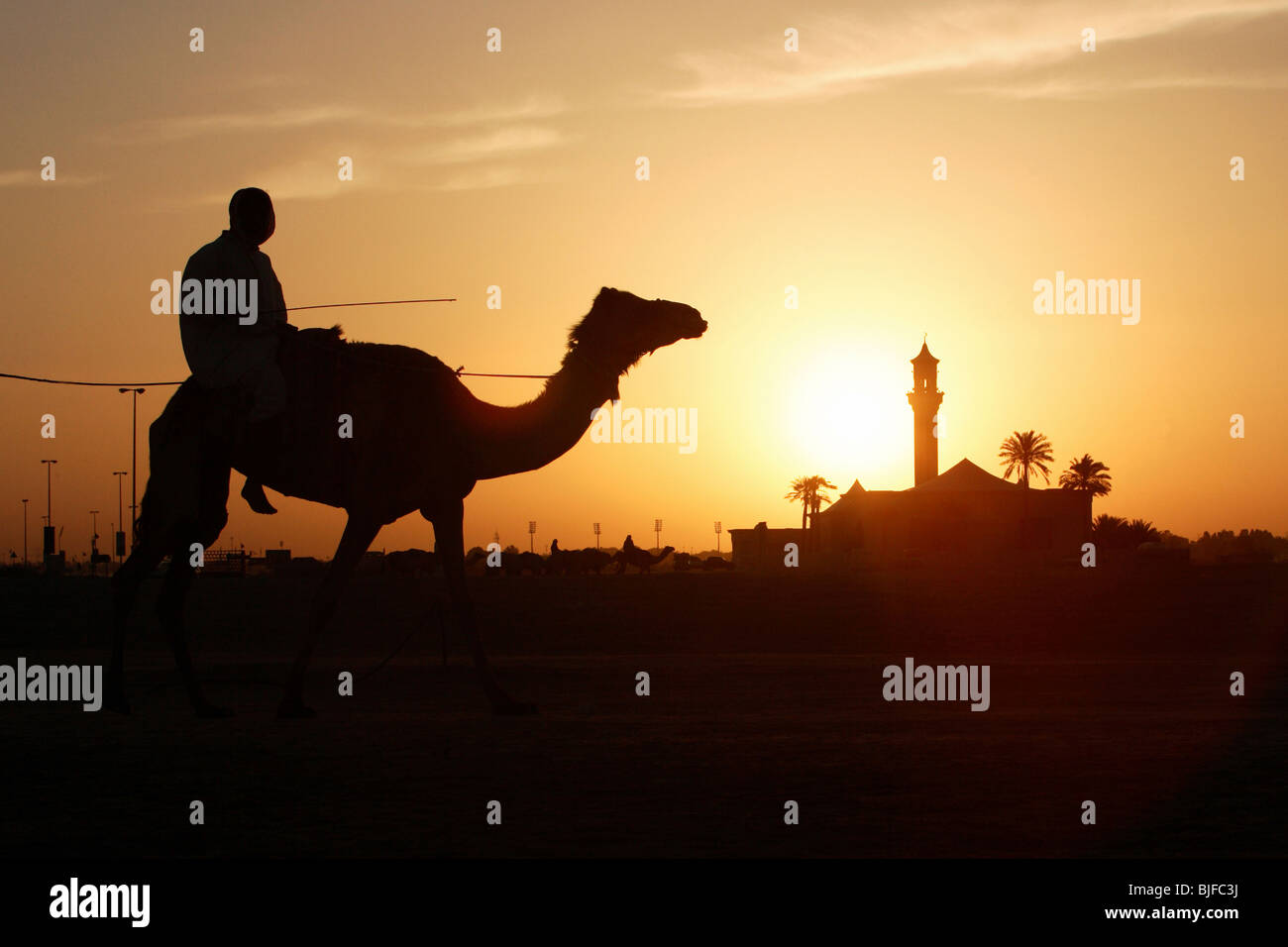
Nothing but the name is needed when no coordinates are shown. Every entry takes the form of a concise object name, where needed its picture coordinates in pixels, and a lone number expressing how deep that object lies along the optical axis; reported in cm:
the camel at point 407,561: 7325
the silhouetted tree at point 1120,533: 11806
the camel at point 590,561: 8138
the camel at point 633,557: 7775
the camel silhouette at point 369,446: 1190
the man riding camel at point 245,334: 1164
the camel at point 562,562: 8081
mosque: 10438
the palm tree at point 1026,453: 12781
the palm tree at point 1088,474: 13250
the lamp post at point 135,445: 7572
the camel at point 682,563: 10090
